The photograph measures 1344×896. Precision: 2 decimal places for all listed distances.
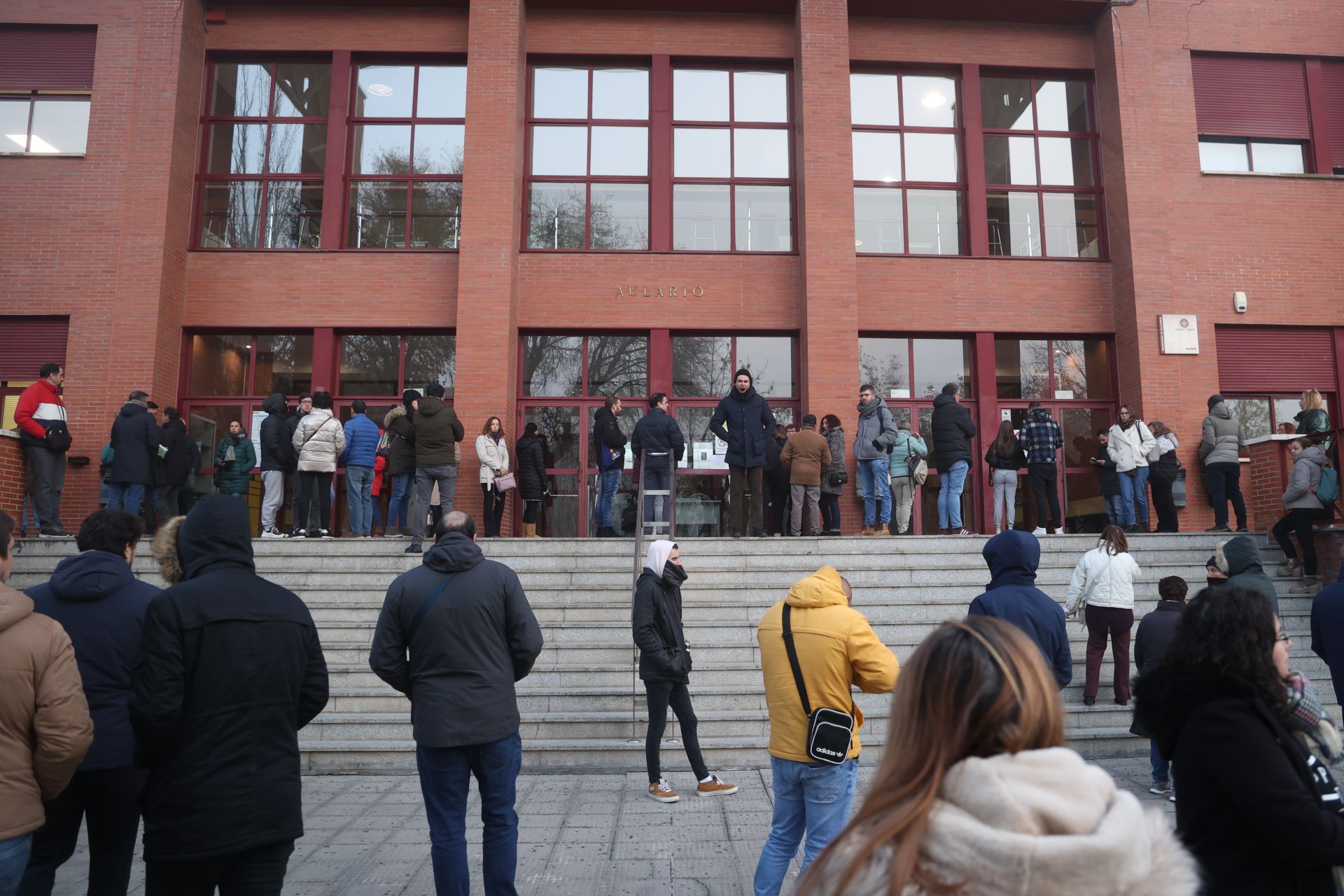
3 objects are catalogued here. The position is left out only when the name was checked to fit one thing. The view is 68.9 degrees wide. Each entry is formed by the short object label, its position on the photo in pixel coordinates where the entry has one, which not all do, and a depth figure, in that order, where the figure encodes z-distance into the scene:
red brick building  16.02
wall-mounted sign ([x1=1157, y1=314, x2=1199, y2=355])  16.02
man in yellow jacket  4.20
